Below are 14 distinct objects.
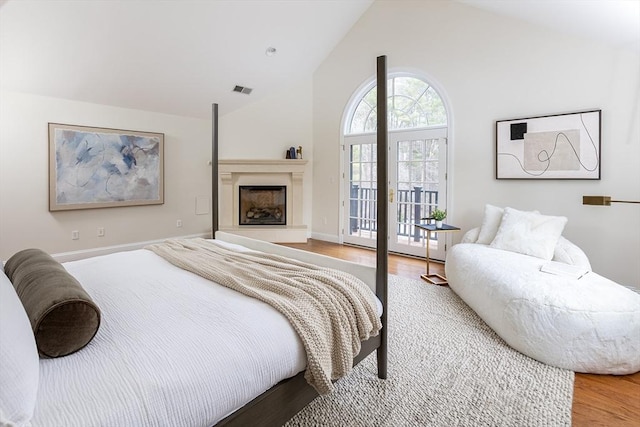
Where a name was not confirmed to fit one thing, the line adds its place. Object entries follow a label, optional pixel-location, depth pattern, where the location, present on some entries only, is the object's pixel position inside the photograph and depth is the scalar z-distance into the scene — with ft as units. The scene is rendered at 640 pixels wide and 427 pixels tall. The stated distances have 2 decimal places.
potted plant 12.48
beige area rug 5.16
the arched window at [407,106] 15.02
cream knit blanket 4.17
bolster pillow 3.23
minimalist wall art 10.91
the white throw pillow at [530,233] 9.70
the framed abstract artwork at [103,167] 13.65
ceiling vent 17.60
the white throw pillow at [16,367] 2.31
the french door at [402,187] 14.90
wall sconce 8.63
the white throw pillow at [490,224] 11.45
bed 2.60
